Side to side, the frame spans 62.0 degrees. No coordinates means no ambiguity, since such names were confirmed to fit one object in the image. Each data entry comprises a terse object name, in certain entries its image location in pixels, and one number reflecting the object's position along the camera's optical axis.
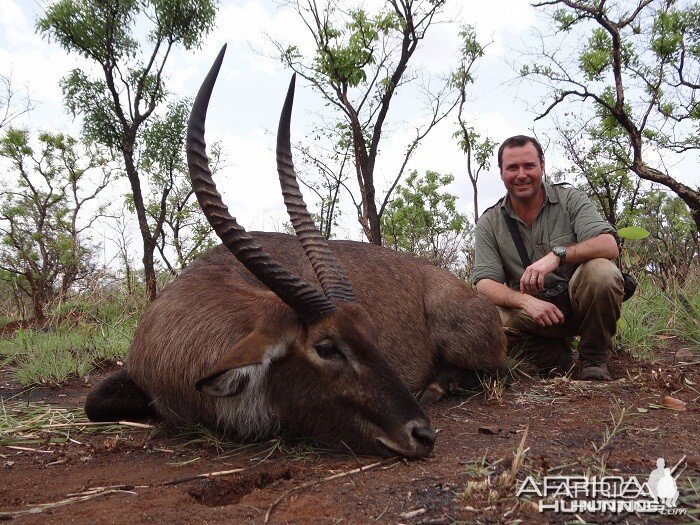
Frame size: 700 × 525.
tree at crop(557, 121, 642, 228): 13.98
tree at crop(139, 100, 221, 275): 17.78
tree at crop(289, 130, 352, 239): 18.19
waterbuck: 2.76
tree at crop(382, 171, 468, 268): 22.70
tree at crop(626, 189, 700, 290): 8.58
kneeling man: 4.55
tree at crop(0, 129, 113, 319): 18.70
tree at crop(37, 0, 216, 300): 15.02
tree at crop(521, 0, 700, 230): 12.12
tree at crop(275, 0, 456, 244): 14.53
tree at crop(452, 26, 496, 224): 18.17
